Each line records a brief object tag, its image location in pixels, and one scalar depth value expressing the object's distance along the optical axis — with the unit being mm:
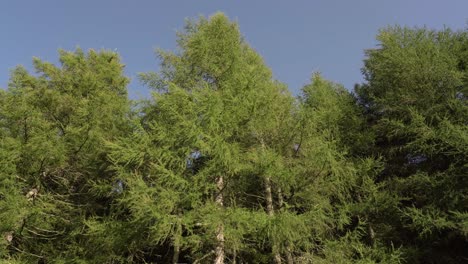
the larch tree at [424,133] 9719
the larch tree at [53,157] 9219
